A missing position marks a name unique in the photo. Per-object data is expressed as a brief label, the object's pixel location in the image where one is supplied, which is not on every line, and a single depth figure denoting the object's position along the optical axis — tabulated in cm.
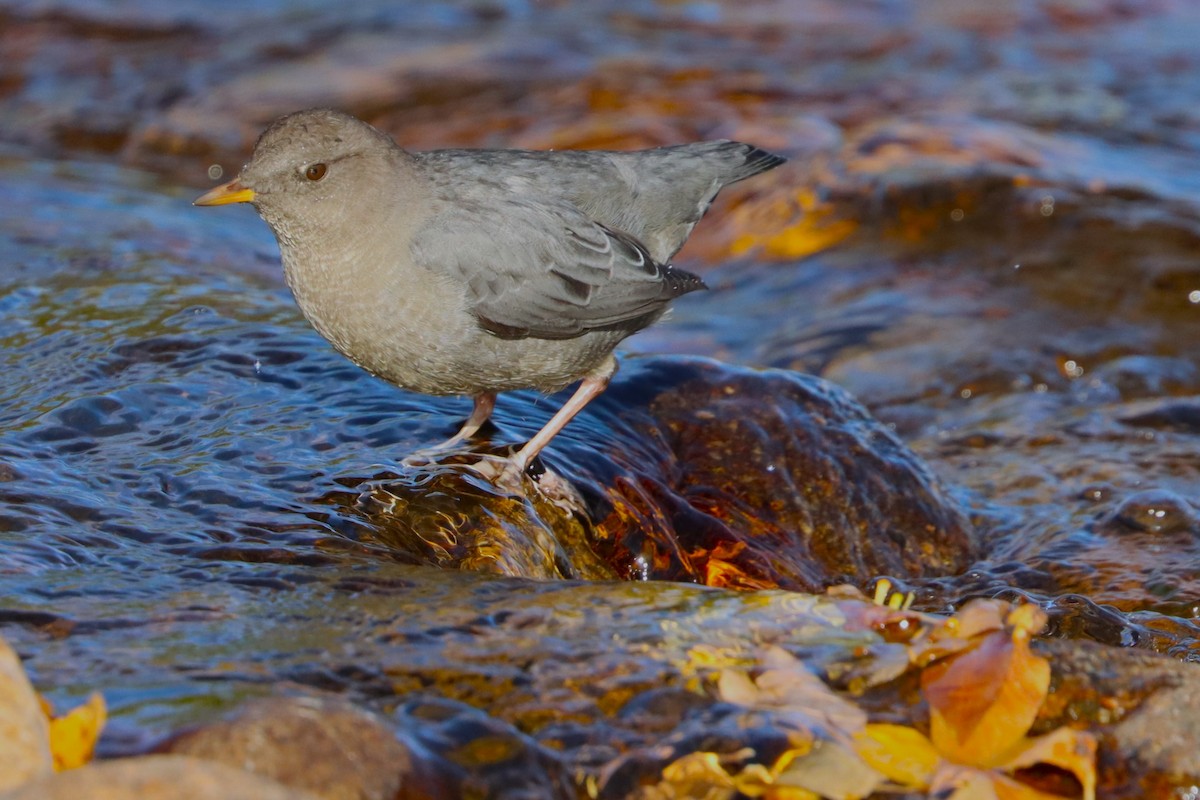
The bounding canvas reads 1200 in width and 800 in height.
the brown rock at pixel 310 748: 474
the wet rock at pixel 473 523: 769
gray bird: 852
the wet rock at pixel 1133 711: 545
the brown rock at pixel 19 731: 469
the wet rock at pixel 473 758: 500
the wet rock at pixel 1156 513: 1064
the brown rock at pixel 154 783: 431
